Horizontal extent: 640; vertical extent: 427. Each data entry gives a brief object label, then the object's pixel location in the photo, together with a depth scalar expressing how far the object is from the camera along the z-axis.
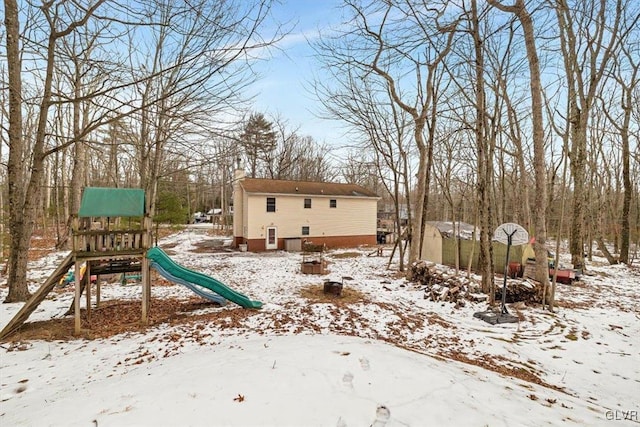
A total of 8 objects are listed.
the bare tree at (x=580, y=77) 9.47
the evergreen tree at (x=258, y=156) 31.08
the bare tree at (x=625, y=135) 13.77
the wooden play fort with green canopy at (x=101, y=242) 5.54
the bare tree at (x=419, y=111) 9.13
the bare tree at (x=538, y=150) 7.98
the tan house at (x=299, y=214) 19.33
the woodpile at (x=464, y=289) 8.20
